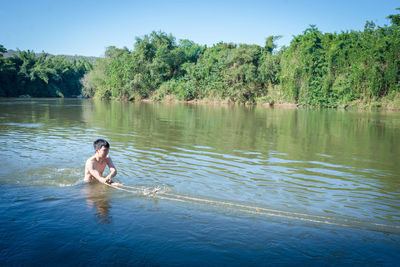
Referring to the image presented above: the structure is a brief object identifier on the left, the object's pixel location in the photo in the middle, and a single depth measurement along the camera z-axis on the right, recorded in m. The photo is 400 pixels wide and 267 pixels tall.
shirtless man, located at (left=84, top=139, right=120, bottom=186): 6.46
